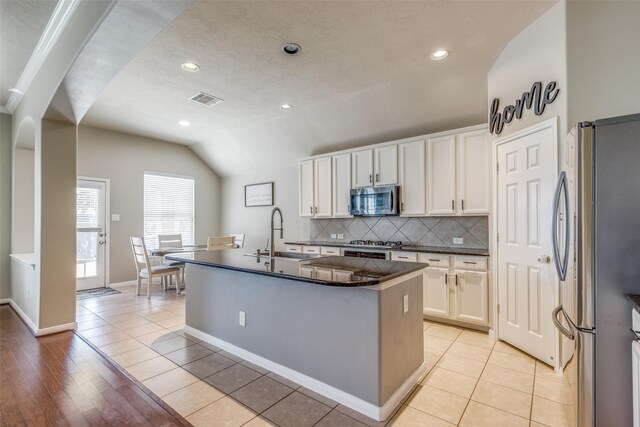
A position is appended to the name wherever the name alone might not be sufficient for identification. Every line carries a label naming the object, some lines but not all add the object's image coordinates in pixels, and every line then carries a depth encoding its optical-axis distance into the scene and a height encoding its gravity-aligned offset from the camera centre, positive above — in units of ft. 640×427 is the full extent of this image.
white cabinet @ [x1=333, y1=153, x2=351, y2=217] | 15.78 +1.61
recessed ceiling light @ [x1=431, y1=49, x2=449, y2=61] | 9.68 +5.19
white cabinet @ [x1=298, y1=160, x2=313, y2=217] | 17.48 +1.64
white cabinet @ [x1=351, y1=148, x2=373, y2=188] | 14.87 +2.34
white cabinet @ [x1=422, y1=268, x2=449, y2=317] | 11.82 -3.00
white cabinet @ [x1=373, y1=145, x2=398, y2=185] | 14.01 +2.34
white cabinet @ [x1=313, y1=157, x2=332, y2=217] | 16.66 +1.55
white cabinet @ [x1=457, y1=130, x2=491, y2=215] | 11.64 +1.64
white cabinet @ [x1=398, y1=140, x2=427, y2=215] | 13.23 +1.63
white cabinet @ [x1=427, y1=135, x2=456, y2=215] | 12.43 +1.66
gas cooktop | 14.41 -1.36
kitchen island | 6.45 -2.65
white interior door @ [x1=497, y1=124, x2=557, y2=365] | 8.47 -0.78
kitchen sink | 9.85 -1.38
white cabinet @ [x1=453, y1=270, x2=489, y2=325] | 11.02 -2.97
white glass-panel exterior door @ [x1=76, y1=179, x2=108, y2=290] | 17.75 -1.04
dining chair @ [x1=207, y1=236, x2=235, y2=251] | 16.44 -1.50
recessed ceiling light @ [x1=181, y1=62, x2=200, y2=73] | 10.59 +5.23
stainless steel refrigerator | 4.60 -0.69
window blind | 20.74 +0.62
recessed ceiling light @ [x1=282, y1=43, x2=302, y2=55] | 9.39 +5.23
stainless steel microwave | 13.85 +0.70
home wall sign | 8.26 +3.30
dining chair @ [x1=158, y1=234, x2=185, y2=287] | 19.34 -1.62
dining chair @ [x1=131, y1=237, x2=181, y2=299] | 16.19 -2.88
